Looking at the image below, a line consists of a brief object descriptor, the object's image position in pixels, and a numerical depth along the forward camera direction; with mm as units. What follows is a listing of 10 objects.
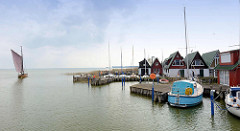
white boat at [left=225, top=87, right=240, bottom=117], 14616
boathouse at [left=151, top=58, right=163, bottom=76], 51500
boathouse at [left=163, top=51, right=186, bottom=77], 44338
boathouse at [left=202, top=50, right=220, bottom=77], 38531
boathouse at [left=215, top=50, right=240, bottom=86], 24066
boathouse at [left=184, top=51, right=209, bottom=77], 41406
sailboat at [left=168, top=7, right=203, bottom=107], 18828
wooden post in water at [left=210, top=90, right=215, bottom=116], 15886
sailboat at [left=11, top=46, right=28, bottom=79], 74338
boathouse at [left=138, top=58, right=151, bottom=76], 53278
